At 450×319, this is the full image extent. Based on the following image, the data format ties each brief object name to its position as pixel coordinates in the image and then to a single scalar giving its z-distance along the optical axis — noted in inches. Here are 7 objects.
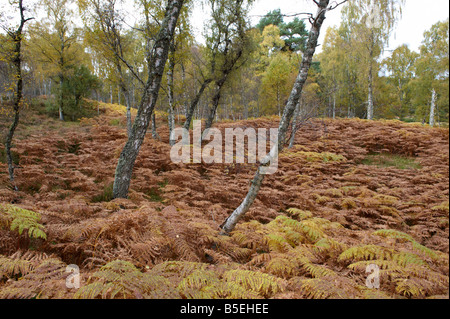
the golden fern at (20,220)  100.4
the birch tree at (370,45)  662.5
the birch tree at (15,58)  201.3
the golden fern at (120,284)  66.0
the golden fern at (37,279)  67.9
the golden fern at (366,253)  100.1
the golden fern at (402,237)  94.0
